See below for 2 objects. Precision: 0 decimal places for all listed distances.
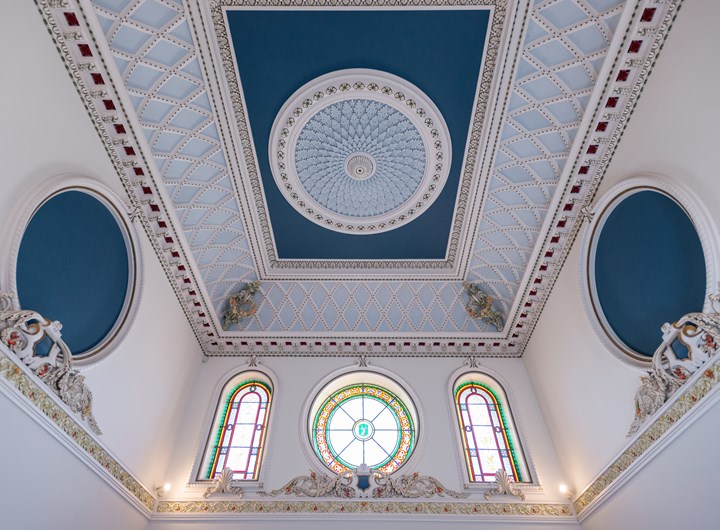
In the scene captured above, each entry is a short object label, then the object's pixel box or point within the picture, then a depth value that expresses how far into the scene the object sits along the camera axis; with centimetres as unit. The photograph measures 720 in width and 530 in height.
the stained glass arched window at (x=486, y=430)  976
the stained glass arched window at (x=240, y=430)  979
